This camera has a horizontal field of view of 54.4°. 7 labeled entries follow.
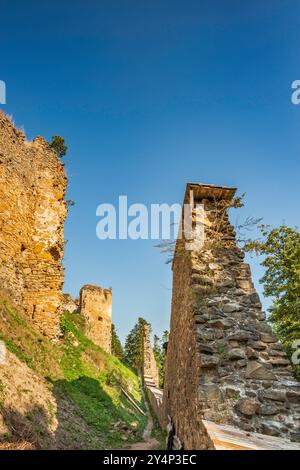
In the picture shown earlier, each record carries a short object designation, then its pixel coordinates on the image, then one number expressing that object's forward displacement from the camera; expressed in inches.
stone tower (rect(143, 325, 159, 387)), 1074.1
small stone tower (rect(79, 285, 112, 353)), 976.3
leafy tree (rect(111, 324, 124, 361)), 1606.7
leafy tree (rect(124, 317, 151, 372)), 1380.4
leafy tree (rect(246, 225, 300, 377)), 488.7
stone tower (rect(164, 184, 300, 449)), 150.3
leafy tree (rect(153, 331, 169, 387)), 1617.5
